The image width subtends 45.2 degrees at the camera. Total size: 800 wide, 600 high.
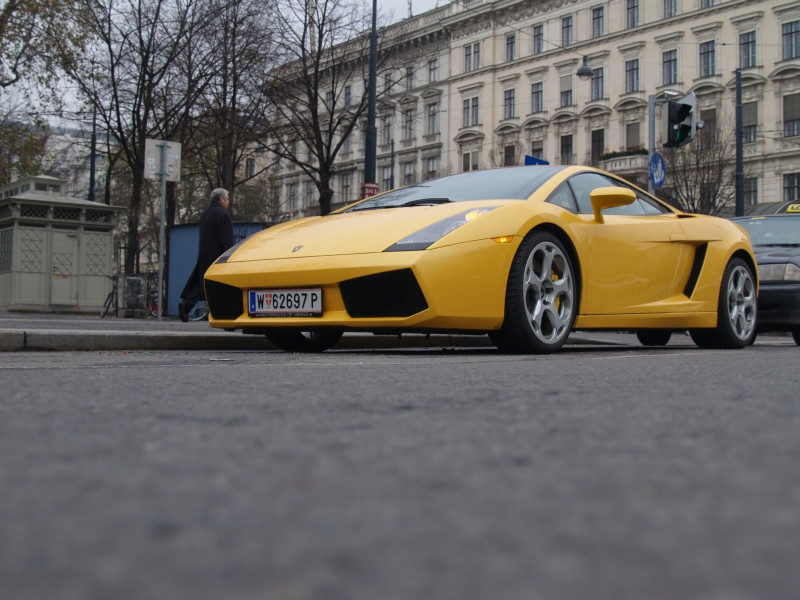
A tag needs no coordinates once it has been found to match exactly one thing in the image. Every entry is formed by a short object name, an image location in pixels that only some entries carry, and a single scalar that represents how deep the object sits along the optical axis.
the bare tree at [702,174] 32.69
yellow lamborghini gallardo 5.10
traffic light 14.29
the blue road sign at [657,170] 14.51
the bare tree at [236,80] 26.41
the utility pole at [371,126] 19.53
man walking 9.12
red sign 17.78
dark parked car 8.40
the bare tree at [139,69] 25.61
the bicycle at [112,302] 22.02
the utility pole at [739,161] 26.72
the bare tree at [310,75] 27.95
